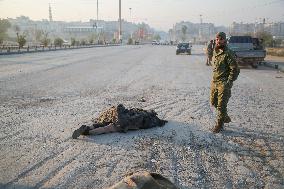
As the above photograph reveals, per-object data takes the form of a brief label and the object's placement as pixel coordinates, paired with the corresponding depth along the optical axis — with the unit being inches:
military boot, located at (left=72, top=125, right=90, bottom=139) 187.1
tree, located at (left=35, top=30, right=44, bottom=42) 2623.7
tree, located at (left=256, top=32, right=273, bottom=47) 1703.9
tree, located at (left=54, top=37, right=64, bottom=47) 1591.3
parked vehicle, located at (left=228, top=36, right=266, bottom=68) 612.7
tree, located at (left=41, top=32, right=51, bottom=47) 1496.8
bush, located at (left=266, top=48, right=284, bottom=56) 1041.3
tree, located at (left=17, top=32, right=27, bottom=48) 1224.4
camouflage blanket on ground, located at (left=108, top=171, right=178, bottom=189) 89.5
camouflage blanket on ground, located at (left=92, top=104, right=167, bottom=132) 198.3
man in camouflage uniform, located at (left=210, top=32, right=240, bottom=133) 198.1
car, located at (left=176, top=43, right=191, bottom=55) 1157.5
